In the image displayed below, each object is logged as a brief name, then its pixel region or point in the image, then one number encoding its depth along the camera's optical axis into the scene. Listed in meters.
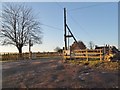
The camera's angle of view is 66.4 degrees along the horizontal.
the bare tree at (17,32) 18.32
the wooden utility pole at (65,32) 11.27
